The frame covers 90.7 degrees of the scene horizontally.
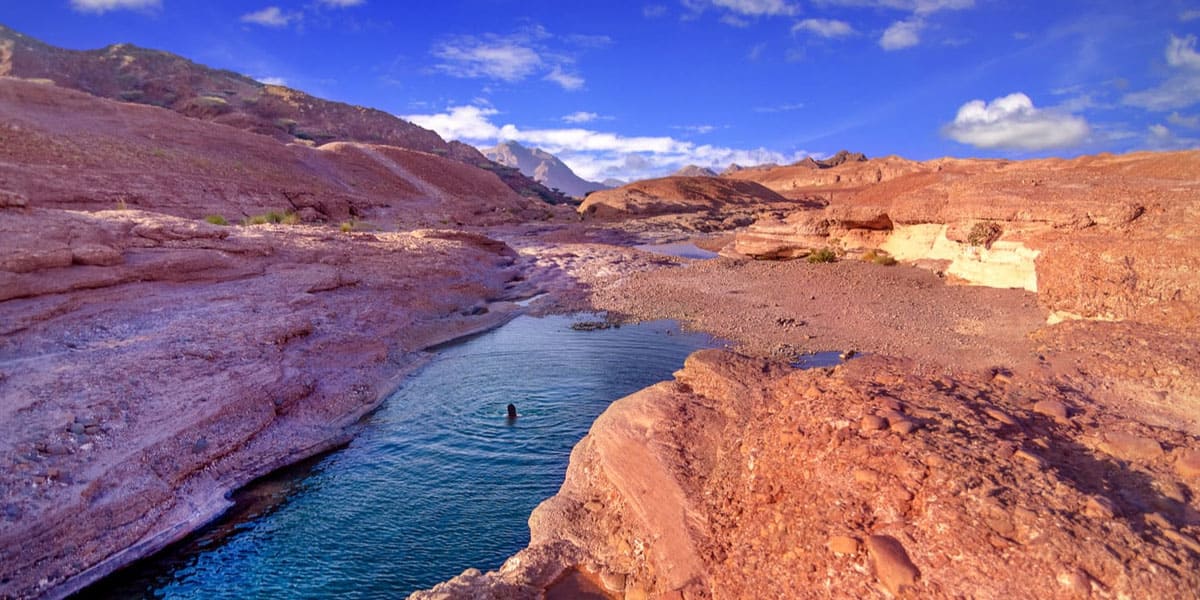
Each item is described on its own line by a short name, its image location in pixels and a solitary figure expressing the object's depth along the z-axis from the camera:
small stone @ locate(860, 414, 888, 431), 3.64
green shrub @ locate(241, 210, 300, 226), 18.94
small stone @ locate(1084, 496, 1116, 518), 2.73
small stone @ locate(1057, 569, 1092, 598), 2.42
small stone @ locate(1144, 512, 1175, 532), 2.69
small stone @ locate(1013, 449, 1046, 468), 3.14
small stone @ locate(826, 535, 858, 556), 3.05
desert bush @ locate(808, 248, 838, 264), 18.16
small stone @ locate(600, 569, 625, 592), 4.22
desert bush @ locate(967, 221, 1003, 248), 12.89
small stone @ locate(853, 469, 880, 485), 3.27
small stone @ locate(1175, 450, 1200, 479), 3.18
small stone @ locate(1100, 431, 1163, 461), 3.40
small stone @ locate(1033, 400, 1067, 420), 3.92
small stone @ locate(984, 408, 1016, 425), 3.70
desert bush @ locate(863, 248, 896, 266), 16.69
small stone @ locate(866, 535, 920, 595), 2.77
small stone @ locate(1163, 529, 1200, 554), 2.57
